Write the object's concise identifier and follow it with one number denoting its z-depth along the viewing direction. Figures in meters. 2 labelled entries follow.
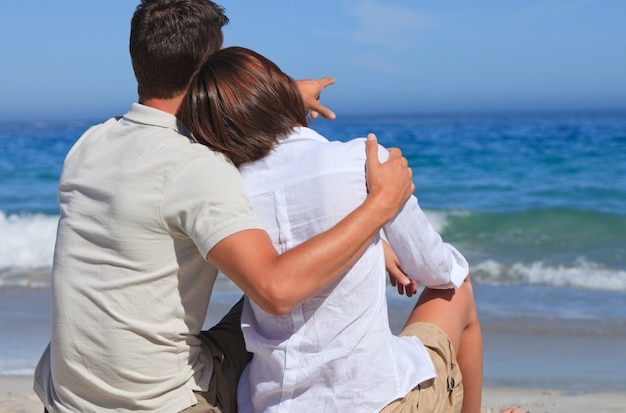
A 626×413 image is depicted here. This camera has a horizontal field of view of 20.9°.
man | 3.19
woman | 3.26
